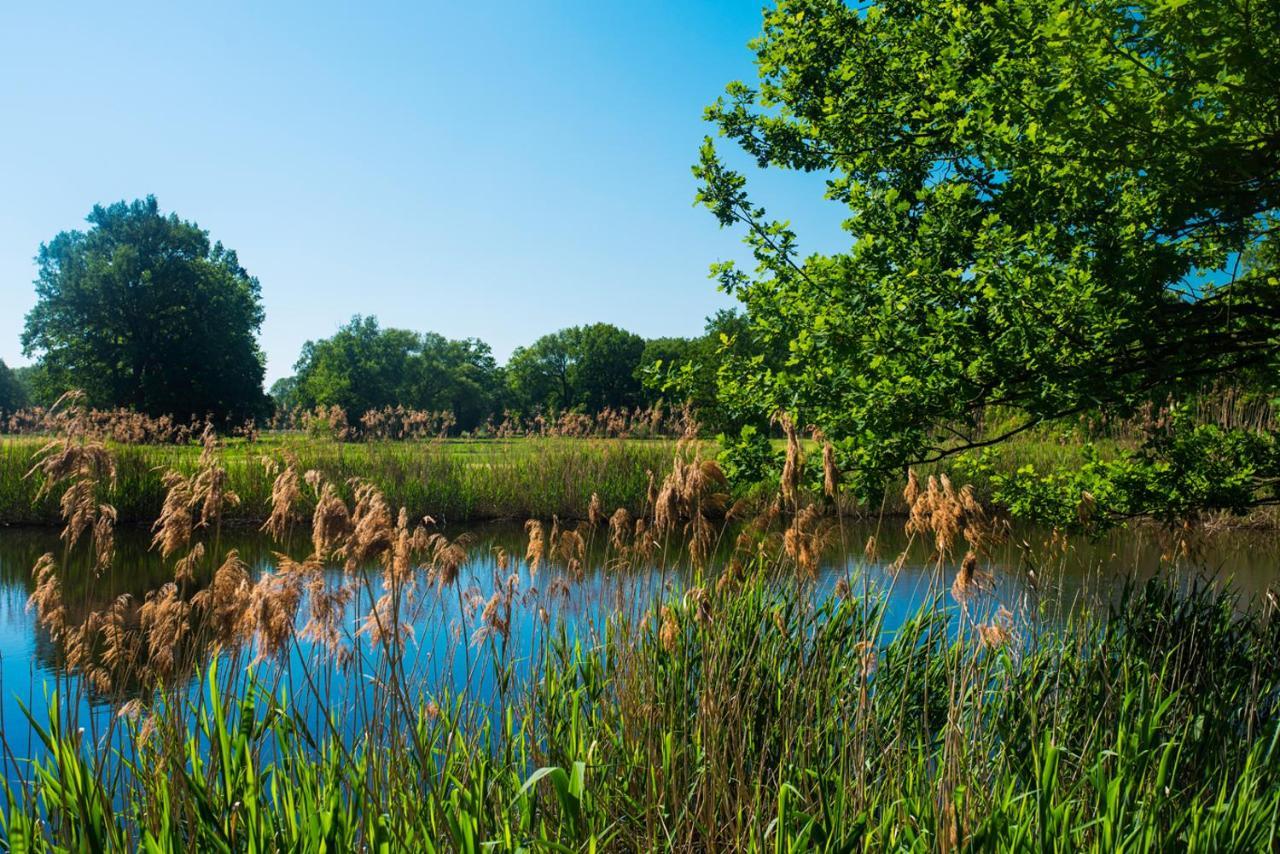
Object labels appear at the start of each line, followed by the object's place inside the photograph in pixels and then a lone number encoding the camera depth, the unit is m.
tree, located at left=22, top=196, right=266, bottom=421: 38.00
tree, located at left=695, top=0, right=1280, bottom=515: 4.44
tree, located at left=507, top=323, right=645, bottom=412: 78.00
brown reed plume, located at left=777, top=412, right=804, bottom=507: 3.63
